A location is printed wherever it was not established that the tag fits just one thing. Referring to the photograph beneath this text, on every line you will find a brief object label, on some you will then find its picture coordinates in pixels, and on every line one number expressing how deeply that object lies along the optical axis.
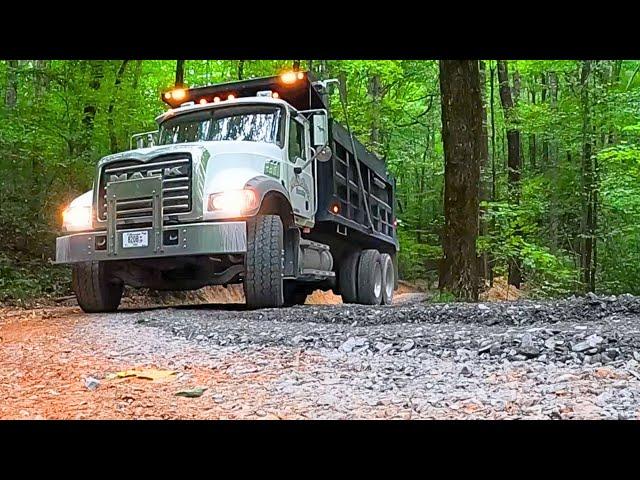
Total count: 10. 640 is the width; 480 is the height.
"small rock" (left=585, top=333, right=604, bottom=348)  2.65
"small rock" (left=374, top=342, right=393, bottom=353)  2.93
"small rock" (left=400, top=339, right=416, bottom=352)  2.94
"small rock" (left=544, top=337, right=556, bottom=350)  2.68
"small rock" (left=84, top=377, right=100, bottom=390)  2.26
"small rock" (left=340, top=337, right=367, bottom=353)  3.02
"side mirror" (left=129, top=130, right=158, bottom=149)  6.26
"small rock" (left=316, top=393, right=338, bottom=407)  1.98
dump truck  4.87
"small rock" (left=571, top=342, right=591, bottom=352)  2.59
